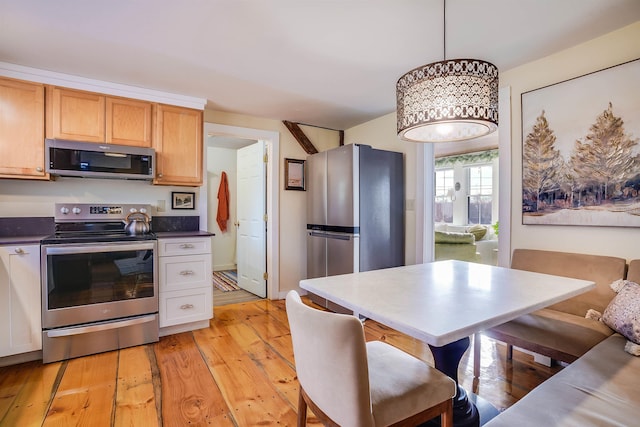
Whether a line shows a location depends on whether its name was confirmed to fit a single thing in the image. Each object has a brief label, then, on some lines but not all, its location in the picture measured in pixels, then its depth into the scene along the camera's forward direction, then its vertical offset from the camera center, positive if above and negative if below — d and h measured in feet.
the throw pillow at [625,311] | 4.90 -1.68
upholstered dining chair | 3.06 -2.04
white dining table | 3.33 -1.16
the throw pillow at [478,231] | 18.66 -1.14
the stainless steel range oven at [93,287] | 7.51 -1.92
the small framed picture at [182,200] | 10.61 +0.42
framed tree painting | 6.23 +1.37
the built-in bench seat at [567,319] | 5.46 -2.12
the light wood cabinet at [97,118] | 8.24 +2.66
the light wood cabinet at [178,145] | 9.57 +2.12
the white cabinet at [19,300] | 7.13 -2.05
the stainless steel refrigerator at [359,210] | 10.26 +0.08
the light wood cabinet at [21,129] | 7.70 +2.10
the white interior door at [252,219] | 12.98 -0.32
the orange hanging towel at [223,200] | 18.16 +0.69
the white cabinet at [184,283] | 9.02 -2.14
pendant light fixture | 4.50 +1.76
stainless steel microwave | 8.04 +1.45
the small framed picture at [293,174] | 12.86 +1.59
